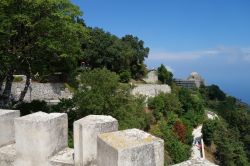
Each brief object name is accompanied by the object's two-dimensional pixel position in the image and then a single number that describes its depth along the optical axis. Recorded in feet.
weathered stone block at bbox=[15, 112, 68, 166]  8.54
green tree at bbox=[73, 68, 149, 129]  38.05
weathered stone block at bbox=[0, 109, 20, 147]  9.49
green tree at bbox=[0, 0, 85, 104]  30.52
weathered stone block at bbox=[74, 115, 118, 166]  8.08
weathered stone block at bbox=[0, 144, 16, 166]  9.38
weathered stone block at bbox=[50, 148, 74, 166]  8.56
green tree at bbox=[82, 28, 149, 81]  77.42
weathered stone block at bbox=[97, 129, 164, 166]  6.44
